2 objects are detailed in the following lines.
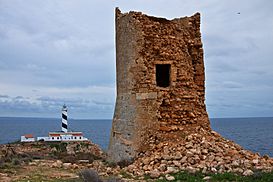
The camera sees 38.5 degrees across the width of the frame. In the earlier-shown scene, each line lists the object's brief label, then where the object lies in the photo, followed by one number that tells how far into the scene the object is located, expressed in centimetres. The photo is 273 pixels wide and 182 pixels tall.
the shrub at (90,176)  912
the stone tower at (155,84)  1254
